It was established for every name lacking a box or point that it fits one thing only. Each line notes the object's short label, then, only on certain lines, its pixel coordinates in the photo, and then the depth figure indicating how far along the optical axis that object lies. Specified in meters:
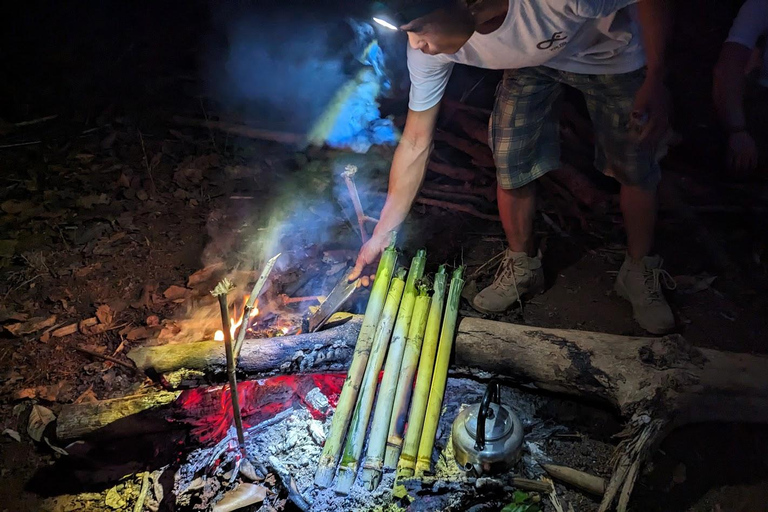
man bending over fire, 2.60
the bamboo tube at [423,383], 2.73
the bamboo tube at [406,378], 2.79
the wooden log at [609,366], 2.62
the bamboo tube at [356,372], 2.72
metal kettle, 2.64
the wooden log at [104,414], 2.91
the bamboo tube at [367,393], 2.69
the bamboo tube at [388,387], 2.71
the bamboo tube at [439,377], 2.75
